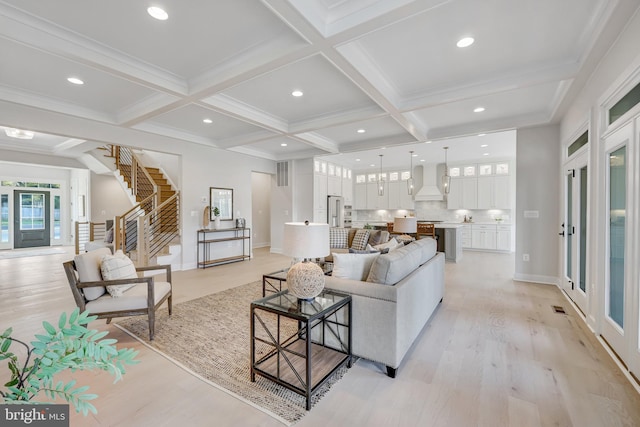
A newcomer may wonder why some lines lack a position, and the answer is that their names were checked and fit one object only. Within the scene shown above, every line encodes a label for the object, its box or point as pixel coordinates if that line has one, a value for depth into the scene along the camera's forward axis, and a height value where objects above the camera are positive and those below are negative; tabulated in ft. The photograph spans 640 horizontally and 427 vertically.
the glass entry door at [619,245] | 7.20 -0.91
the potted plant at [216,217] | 20.92 -0.34
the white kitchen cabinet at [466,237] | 27.71 -2.39
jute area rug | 6.24 -4.07
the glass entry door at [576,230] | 11.21 -0.79
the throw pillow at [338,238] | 18.69 -1.69
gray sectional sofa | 7.02 -2.51
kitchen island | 22.00 -2.20
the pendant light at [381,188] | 25.53 +2.31
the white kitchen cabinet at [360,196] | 34.37 +2.11
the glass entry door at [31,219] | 28.81 -0.62
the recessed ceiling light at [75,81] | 11.13 +5.38
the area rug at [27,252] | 24.80 -3.73
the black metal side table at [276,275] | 11.15 -2.71
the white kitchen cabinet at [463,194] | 27.76 +1.92
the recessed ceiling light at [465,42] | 8.57 +5.35
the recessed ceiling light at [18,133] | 15.49 +4.55
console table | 20.24 -2.45
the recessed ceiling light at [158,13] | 7.37 +5.40
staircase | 17.40 -0.25
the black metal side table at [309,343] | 6.25 -3.63
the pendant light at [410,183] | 24.30 +2.62
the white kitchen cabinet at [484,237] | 26.58 -2.30
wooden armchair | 8.44 -2.62
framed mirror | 20.93 +0.86
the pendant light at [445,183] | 22.18 +2.40
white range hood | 29.48 +3.22
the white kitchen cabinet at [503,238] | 26.03 -2.34
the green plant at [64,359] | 2.21 -1.21
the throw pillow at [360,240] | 17.89 -1.75
